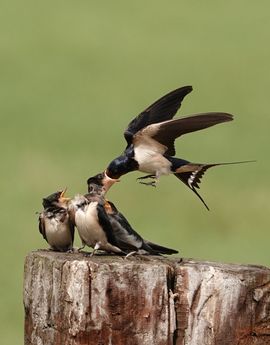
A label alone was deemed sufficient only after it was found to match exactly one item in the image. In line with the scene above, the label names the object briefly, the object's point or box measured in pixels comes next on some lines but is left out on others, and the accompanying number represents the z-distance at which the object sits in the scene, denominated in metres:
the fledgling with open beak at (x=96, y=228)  10.55
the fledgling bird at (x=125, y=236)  10.43
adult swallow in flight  12.23
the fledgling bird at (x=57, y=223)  11.44
